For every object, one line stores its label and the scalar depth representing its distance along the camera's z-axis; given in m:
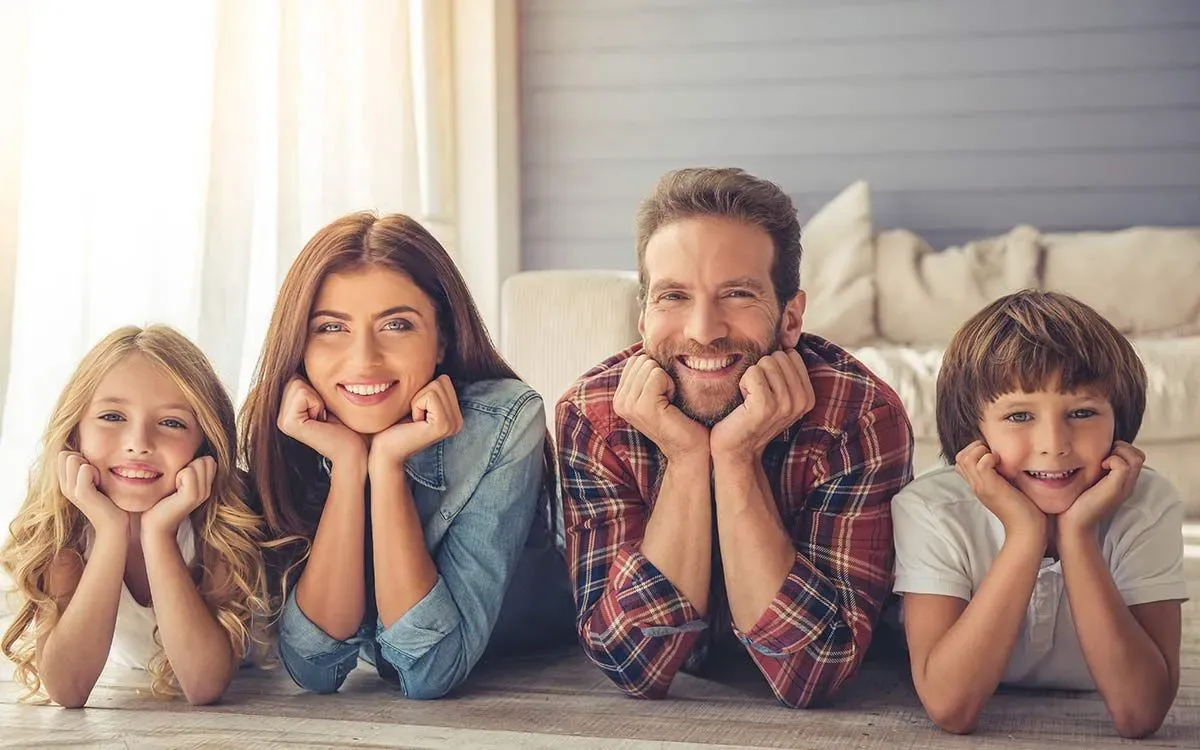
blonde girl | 2.30
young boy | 2.18
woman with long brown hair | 2.34
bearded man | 2.29
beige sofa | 3.25
